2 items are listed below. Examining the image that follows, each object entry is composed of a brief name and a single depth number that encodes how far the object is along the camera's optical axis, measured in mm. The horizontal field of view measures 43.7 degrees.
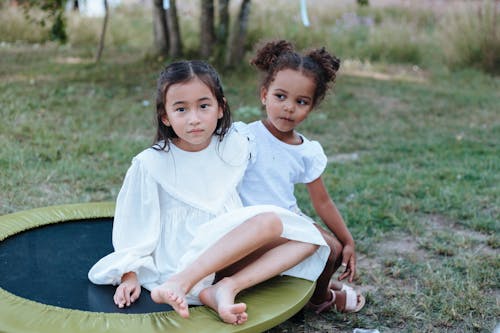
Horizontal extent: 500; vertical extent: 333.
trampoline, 1889
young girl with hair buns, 2283
